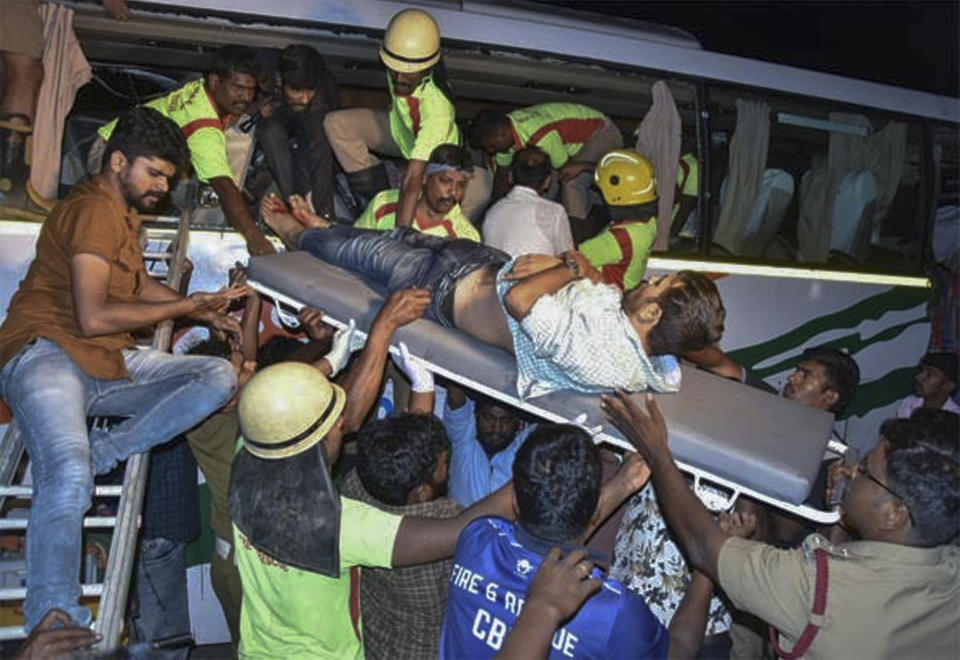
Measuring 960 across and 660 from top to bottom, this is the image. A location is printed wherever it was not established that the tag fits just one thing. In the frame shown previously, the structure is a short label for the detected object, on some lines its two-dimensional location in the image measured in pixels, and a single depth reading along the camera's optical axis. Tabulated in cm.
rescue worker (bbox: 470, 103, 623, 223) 600
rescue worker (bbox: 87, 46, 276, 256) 505
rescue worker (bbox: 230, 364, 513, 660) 311
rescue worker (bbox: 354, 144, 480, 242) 511
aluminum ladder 345
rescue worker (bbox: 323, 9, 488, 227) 516
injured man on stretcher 375
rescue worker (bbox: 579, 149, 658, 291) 569
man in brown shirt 359
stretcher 361
